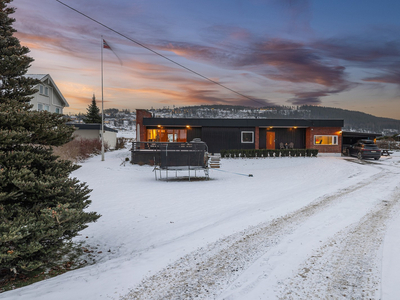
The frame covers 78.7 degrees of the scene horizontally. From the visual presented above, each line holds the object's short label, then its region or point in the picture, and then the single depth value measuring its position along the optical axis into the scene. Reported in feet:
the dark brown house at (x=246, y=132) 81.30
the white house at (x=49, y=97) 82.33
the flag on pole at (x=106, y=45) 56.94
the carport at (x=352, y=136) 93.41
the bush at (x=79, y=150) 59.87
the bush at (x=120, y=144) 121.60
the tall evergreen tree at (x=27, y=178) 9.72
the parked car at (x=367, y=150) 68.90
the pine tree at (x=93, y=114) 153.89
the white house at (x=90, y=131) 99.40
